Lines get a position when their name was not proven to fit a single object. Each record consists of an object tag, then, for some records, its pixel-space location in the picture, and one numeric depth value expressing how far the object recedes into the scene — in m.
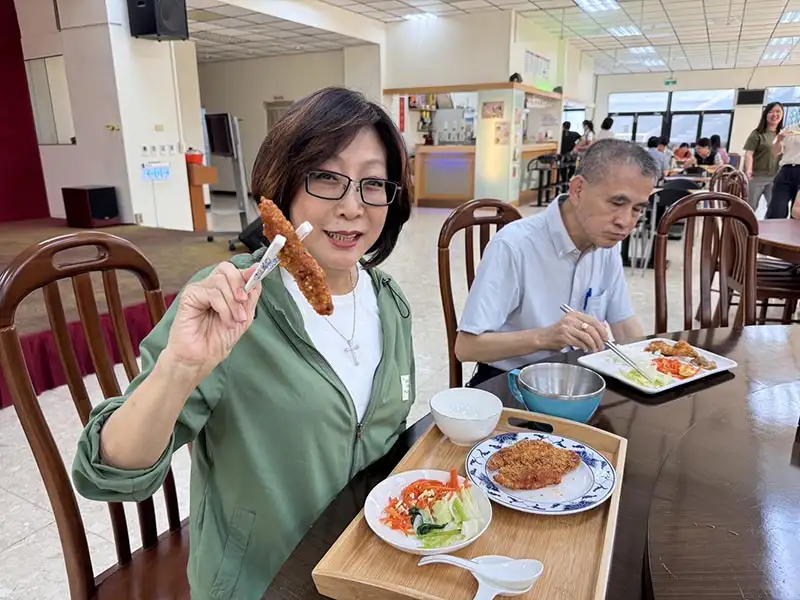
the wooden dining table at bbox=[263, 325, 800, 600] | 0.67
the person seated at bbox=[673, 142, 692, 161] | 10.07
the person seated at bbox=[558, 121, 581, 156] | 12.97
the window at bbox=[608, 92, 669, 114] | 18.53
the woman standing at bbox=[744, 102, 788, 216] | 6.77
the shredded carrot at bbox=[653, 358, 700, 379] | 1.33
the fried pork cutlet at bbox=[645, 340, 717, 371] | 1.38
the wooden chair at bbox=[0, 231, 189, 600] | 0.99
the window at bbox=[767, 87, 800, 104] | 16.39
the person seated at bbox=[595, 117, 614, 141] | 9.84
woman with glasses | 0.93
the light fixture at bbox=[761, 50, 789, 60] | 13.83
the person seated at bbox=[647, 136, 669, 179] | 8.71
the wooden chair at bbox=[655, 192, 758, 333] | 2.04
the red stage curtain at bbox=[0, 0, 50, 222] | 7.63
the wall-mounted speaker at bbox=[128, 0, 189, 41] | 6.41
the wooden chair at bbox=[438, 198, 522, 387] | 1.91
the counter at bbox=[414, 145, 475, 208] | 11.64
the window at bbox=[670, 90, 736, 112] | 17.45
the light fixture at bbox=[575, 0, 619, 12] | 9.03
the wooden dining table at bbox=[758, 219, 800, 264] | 2.75
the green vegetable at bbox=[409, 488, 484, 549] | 0.73
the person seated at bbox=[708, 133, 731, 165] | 10.12
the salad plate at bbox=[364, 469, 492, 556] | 0.73
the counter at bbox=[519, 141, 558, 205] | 12.24
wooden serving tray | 0.65
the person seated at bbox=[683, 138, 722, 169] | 9.65
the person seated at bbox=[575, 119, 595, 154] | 11.26
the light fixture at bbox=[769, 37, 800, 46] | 12.14
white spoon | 0.65
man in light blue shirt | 1.62
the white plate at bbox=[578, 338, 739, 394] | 1.29
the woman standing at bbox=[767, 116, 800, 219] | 5.84
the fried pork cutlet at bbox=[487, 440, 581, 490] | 0.86
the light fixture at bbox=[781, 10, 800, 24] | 9.66
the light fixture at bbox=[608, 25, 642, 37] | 11.01
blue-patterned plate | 0.80
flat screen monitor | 6.46
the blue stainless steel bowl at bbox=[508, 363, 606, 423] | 1.08
